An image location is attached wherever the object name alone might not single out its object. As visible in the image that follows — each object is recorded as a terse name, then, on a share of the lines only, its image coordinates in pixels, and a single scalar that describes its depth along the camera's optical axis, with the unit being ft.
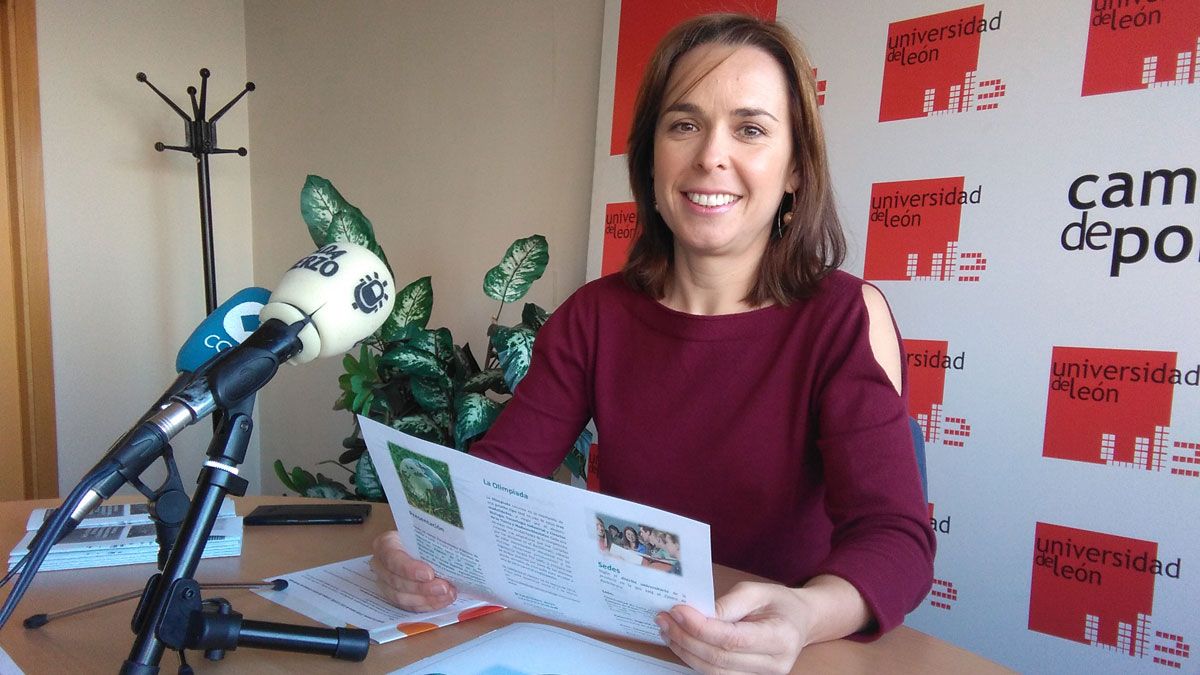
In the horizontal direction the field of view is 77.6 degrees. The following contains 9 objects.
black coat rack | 8.96
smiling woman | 3.16
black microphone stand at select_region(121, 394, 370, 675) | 1.87
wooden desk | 2.24
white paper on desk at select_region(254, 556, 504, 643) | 2.53
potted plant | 6.57
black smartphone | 3.67
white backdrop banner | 4.45
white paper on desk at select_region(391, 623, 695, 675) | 2.20
